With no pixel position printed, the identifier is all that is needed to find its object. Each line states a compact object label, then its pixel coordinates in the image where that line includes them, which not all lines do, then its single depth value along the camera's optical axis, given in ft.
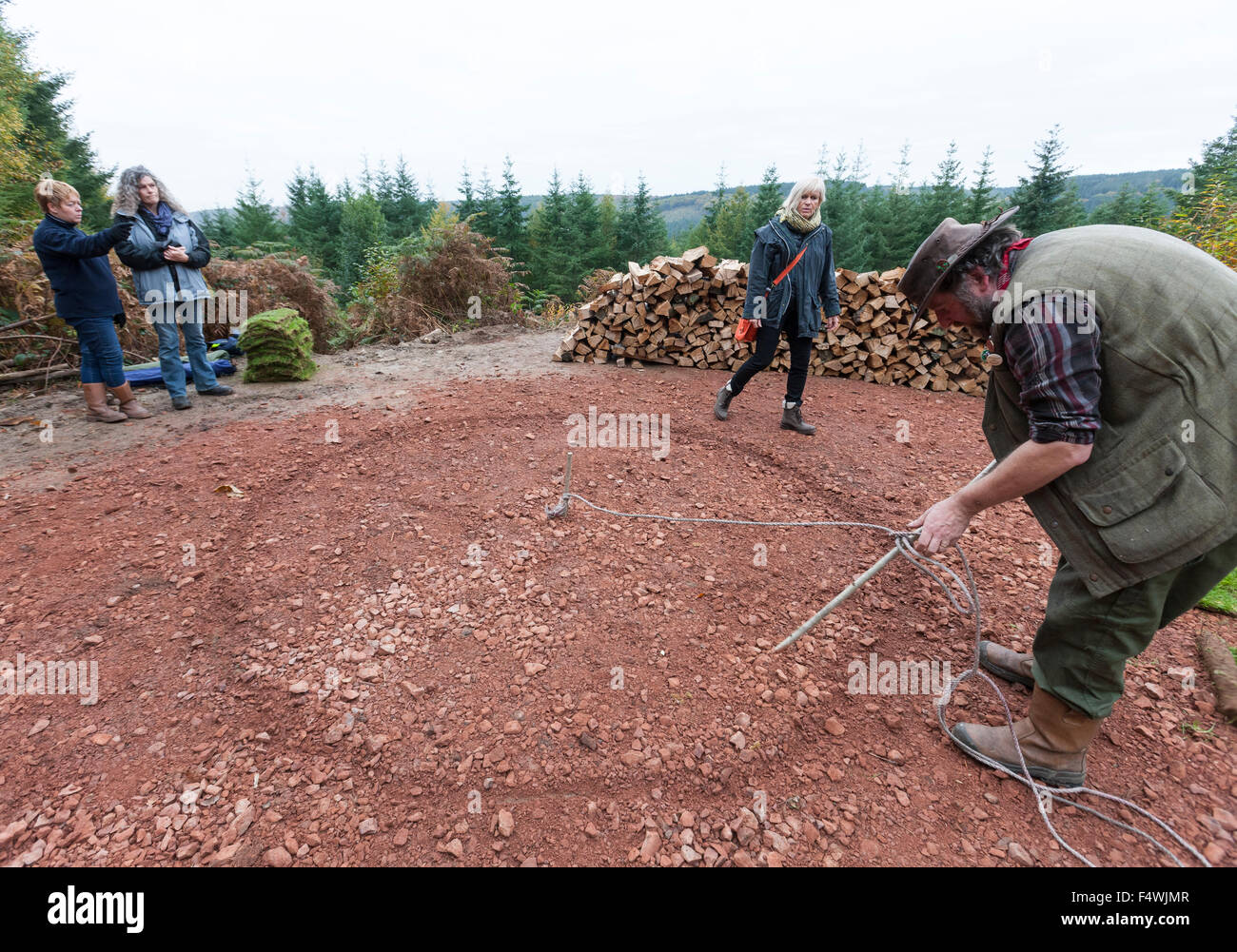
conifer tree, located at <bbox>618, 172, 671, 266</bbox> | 133.90
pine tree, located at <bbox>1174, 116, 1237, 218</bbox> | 89.06
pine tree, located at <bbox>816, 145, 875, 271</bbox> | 104.53
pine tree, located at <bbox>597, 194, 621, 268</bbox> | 125.70
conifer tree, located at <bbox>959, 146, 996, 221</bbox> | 104.42
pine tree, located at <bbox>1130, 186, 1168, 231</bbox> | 92.96
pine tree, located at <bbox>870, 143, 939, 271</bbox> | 112.37
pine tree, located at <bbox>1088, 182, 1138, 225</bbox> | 103.30
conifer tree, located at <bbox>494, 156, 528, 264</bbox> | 116.67
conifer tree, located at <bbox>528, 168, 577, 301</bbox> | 119.96
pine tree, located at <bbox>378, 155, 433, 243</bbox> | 133.80
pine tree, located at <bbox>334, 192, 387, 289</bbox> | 118.62
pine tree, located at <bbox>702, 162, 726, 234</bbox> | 179.52
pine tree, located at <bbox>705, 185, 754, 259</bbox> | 135.16
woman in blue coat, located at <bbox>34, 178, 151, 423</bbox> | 14.92
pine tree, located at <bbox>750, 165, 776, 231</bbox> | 117.29
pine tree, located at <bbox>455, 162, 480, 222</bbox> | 115.55
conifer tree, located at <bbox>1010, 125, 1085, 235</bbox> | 94.12
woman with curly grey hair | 16.15
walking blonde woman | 15.51
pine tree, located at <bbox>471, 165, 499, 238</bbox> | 114.21
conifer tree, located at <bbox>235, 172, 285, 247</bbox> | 125.08
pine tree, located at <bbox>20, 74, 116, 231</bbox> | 73.26
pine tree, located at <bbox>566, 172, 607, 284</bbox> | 120.98
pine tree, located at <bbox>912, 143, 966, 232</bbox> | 110.88
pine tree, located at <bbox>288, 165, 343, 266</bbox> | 130.41
